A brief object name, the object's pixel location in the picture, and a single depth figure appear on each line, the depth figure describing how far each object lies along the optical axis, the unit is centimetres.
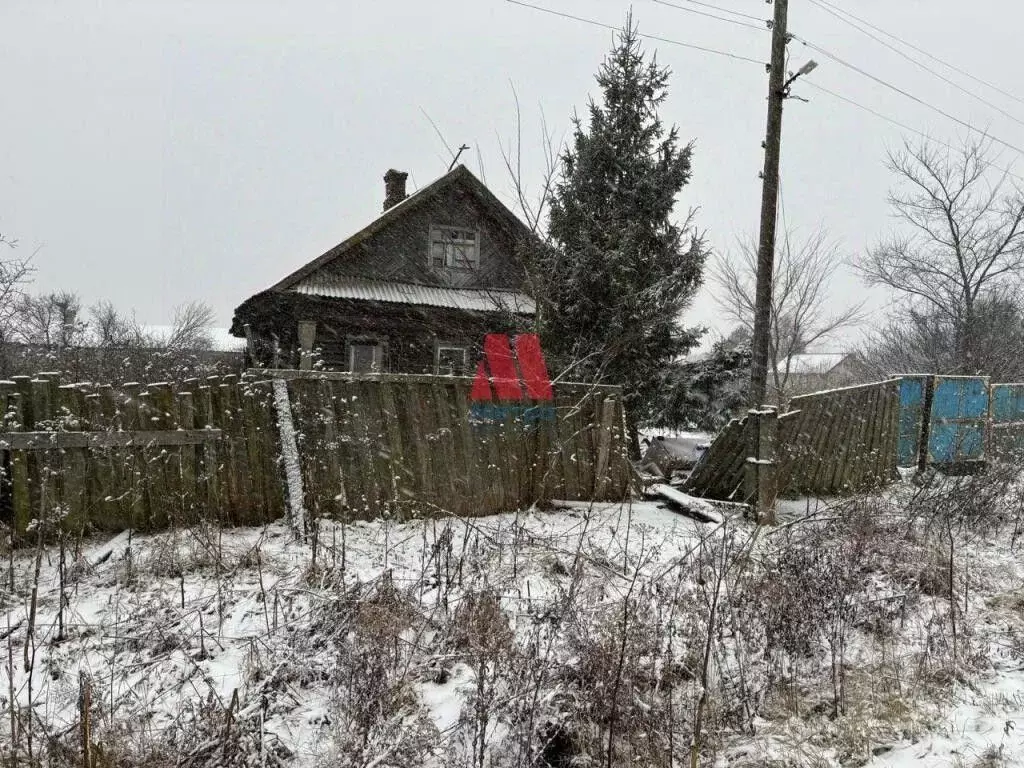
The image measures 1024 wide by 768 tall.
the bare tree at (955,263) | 2153
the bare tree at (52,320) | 1280
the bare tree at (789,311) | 2458
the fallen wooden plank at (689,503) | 639
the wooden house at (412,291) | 1460
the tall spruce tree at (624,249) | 1132
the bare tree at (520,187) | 945
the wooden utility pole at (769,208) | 912
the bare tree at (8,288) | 1341
